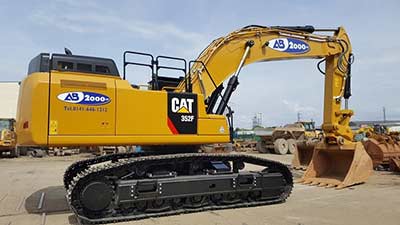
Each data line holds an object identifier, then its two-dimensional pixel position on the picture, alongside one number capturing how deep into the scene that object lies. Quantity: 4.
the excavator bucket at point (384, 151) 15.23
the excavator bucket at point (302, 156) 14.64
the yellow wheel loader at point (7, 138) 28.41
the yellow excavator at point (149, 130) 7.28
